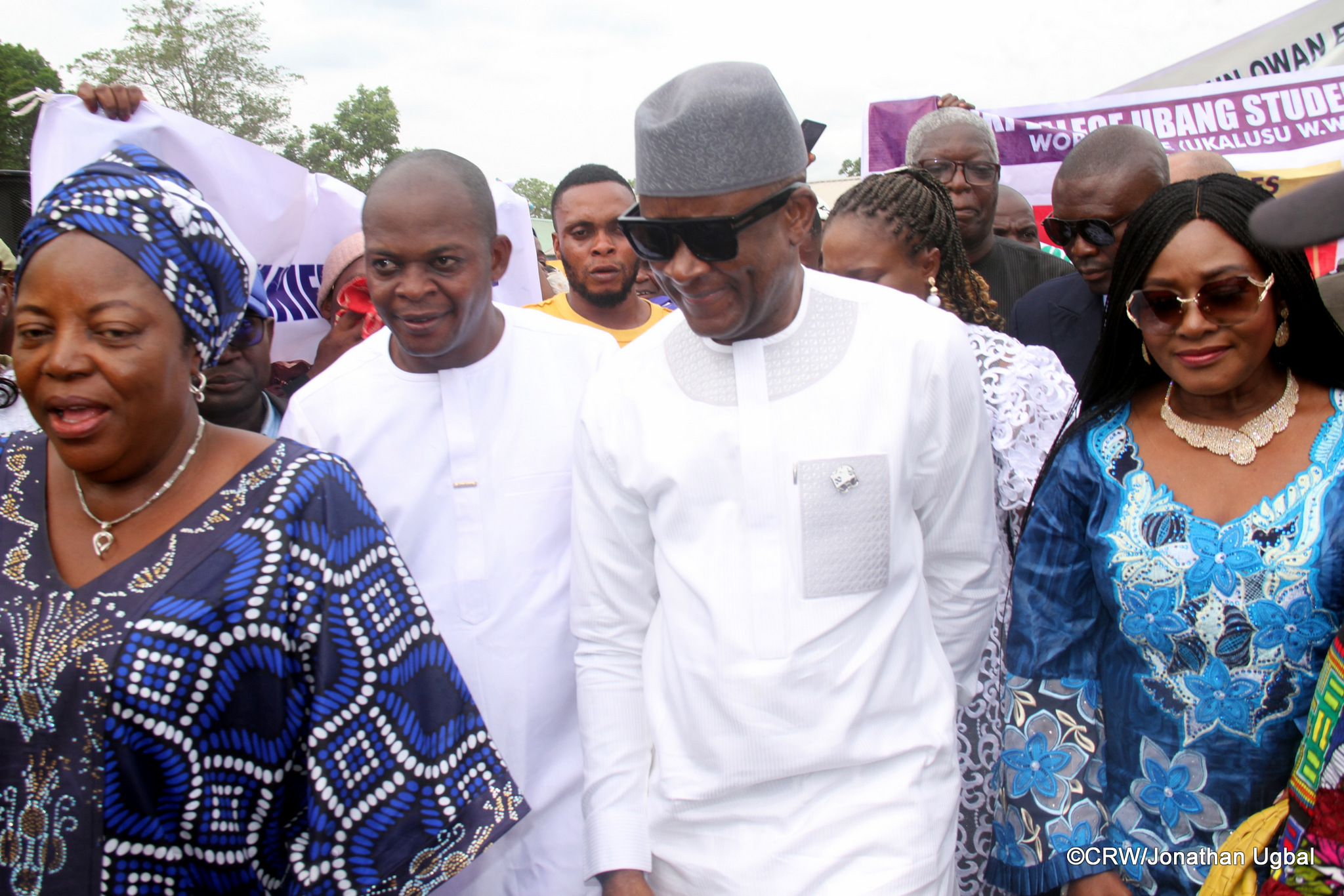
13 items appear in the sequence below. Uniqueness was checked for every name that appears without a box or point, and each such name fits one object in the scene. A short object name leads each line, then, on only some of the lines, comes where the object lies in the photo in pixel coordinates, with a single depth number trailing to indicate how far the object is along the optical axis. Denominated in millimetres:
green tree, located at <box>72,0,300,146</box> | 34906
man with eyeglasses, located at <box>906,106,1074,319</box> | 4551
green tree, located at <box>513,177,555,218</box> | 66000
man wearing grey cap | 1922
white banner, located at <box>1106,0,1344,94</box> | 7539
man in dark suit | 3625
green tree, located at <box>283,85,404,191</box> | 41344
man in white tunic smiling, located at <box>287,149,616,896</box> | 2484
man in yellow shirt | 4773
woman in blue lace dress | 1843
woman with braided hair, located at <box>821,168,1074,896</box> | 2455
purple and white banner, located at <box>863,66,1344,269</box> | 6855
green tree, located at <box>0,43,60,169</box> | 25719
